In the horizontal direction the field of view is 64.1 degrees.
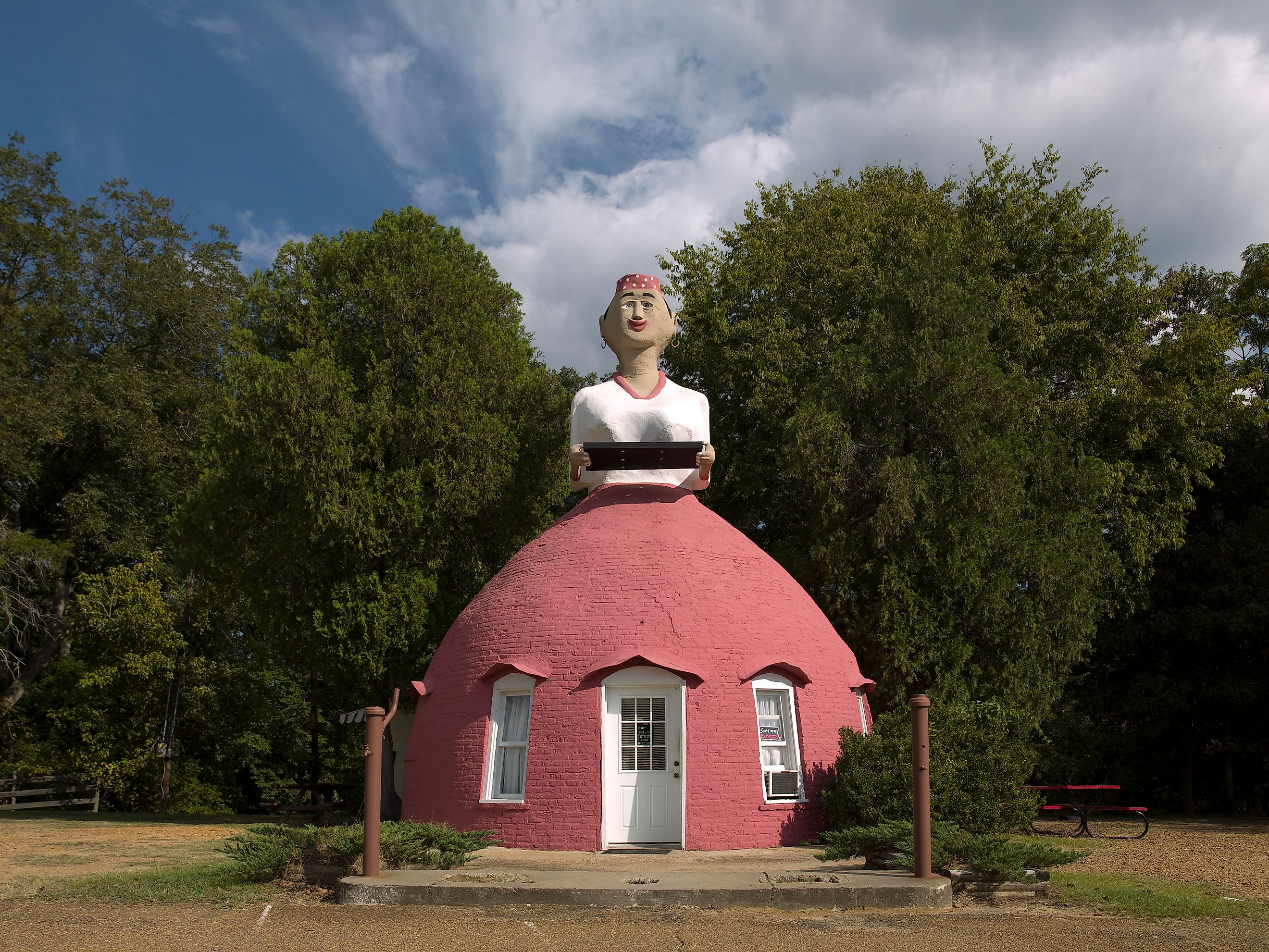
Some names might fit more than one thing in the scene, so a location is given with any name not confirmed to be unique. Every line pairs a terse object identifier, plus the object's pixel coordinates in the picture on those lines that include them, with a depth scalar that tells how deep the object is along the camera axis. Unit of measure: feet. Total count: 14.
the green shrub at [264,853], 34.09
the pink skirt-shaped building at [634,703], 41.98
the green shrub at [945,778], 40.24
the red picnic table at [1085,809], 52.44
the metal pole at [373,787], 32.94
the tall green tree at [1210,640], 79.41
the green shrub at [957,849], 32.65
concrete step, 30.32
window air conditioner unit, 43.39
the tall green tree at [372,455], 58.18
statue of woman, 51.60
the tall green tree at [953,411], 61.62
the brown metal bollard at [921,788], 32.45
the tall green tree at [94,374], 85.92
